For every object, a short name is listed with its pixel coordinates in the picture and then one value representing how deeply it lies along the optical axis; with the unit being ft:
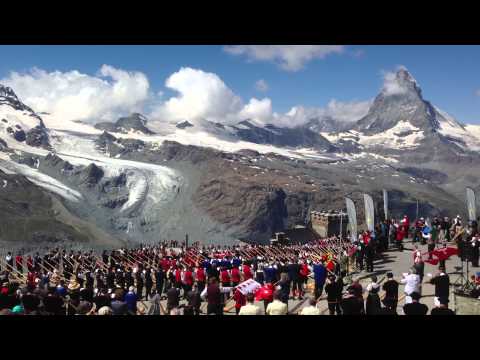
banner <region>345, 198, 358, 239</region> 74.59
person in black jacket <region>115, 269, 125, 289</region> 62.08
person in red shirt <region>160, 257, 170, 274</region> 68.84
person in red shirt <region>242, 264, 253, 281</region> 62.95
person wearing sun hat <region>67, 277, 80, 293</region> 44.71
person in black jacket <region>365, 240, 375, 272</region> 74.79
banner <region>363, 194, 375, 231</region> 80.84
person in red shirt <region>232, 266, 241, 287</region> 62.54
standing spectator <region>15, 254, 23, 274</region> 77.36
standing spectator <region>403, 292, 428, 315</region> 34.09
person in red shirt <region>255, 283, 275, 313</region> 46.17
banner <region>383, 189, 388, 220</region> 99.34
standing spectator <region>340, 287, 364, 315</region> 37.52
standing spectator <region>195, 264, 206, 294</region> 61.87
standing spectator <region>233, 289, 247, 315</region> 46.44
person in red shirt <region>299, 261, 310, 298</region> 61.85
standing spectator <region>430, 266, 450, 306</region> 44.62
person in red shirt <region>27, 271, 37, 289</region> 62.49
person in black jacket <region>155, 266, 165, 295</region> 63.39
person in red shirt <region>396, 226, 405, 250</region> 92.27
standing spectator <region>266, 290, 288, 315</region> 33.86
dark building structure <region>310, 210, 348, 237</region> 258.57
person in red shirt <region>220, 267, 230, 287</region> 62.90
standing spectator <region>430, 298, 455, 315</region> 30.46
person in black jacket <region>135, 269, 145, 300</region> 63.38
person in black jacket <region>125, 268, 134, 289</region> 61.46
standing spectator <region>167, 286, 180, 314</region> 40.91
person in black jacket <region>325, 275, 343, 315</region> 45.44
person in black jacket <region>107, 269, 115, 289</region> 60.70
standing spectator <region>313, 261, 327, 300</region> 57.41
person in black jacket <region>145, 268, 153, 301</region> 64.80
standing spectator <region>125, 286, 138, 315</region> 45.06
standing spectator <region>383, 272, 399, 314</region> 44.19
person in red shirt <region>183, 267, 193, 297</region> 61.67
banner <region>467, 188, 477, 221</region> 86.28
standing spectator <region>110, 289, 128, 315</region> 36.14
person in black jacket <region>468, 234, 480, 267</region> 71.61
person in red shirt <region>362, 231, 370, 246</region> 76.70
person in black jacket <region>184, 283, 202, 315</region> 42.27
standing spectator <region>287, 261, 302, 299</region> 61.00
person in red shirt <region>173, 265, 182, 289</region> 62.77
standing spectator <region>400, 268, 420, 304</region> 43.96
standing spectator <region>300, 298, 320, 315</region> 32.73
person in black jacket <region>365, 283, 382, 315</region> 38.56
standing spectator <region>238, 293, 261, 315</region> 32.99
